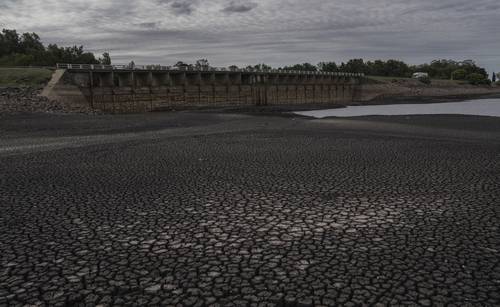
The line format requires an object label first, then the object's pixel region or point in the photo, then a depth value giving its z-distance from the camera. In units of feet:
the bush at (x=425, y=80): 521.61
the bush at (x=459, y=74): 630.33
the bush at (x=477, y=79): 582.76
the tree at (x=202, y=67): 237.10
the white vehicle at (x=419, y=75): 552.94
